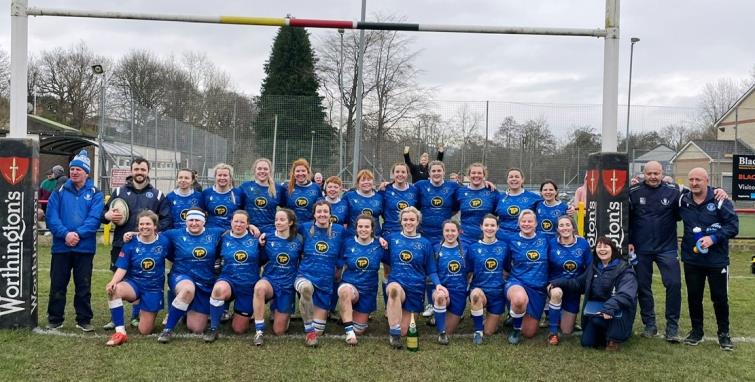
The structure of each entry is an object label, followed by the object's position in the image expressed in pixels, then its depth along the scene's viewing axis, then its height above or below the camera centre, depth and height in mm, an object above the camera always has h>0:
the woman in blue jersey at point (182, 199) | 5902 -213
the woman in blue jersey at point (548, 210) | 6215 -231
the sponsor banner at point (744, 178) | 11688 +326
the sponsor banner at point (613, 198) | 5453 -74
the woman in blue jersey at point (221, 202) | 5945 -230
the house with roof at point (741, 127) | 18875 +2388
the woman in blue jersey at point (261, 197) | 6051 -176
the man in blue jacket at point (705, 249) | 5195 -514
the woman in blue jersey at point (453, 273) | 5488 -837
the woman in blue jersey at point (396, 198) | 6184 -144
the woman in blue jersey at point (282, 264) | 5371 -777
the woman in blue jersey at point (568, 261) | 5500 -689
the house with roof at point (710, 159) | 18422 +1100
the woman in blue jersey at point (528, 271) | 5445 -801
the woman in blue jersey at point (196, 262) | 5352 -778
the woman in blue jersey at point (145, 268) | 5223 -838
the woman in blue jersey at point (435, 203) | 6281 -198
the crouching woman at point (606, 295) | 5020 -940
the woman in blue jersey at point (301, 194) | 6141 -134
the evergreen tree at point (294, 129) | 14250 +1309
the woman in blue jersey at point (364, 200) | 6113 -175
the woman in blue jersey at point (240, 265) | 5363 -794
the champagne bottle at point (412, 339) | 4992 -1350
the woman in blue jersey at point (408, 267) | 5292 -780
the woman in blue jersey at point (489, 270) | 5473 -804
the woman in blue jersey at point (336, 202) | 6059 -206
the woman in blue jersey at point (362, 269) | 5414 -811
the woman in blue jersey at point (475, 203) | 6207 -174
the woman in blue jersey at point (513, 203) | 6168 -170
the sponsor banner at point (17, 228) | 5281 -499
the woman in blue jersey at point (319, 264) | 5227 -773
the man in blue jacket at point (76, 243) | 5398 -640
